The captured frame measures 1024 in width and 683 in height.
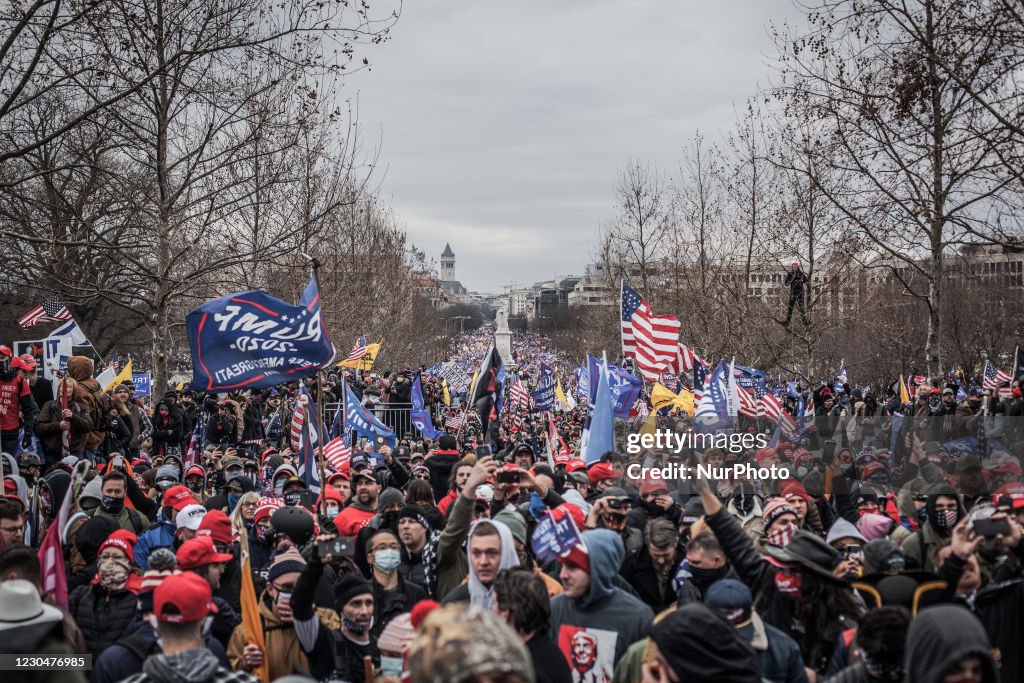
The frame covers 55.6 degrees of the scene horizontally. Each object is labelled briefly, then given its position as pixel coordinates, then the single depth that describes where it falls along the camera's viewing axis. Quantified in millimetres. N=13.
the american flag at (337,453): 11547
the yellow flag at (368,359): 25119
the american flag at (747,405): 14875
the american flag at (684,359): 20625
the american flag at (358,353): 24228
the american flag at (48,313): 19812
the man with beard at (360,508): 7734
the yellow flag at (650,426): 14022
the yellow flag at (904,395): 20703
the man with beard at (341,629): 4957
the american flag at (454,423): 22219
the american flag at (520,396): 26297
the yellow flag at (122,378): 18453
